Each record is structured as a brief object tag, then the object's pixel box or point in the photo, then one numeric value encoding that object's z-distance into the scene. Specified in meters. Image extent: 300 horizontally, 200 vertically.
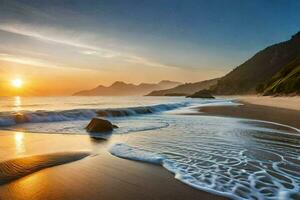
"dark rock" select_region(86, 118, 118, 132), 14.49
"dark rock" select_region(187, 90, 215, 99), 112.18
